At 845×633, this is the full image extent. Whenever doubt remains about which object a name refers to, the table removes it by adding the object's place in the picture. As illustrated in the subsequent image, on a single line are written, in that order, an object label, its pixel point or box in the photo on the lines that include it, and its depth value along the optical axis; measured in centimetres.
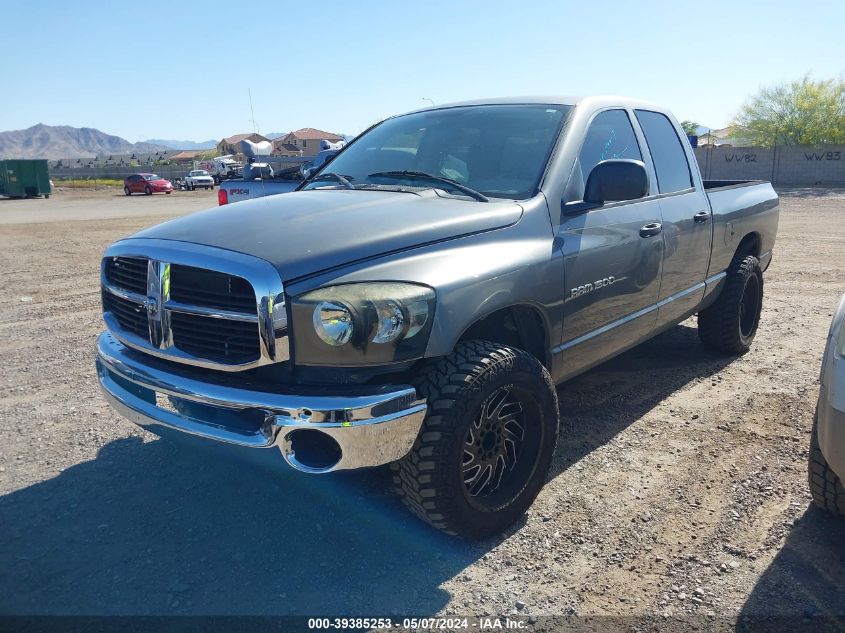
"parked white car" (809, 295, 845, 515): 249
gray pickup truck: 254
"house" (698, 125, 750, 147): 4831
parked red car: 4109
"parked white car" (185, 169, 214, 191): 4444
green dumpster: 3656
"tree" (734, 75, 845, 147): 4341
